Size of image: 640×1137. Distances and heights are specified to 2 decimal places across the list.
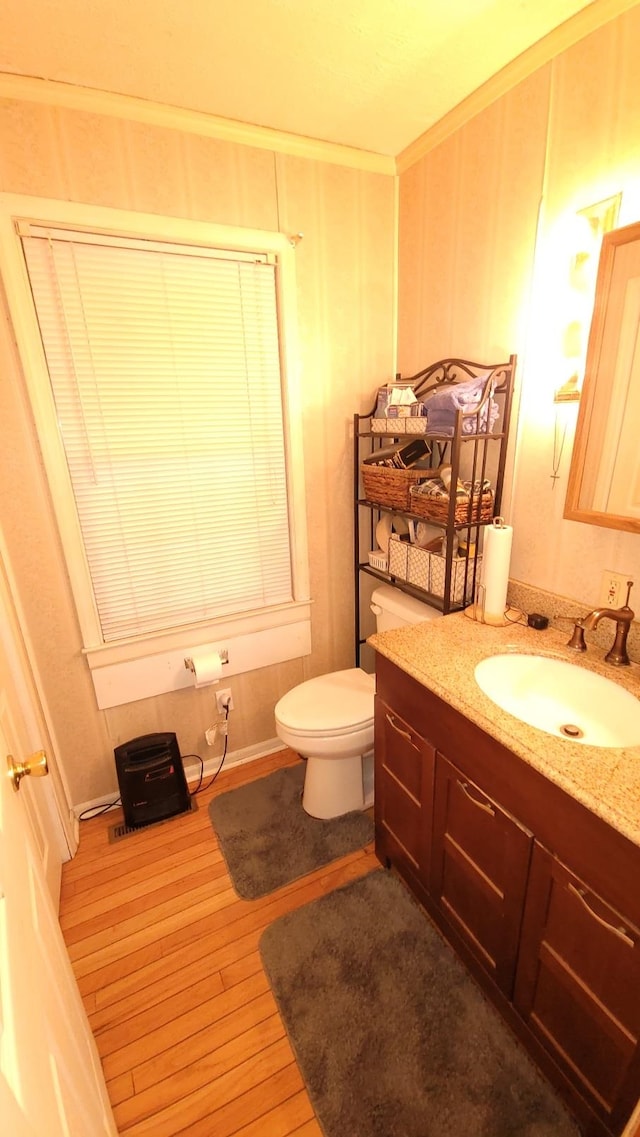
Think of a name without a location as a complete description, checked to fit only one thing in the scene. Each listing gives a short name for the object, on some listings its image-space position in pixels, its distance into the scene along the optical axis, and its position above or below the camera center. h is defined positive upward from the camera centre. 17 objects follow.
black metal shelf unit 1.54 -0.16
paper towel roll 1.49 -0.48
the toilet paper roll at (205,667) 1.96 -0.98
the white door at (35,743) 1.51 -1.04
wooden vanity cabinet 0.88 -1.03
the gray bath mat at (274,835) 1.72 -1.56
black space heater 1.90 -1.38
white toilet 1.77 -1.10
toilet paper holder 2.01 -0.99
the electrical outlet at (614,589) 1.34 -0.50
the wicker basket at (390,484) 1.77 -0.27
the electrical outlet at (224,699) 2.15 -1.21
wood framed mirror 1.19 +0.00
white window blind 1.60 +0.01
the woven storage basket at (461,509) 1.60 -0.33
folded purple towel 1.52 +0.00
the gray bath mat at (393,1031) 1.11 -1.56
